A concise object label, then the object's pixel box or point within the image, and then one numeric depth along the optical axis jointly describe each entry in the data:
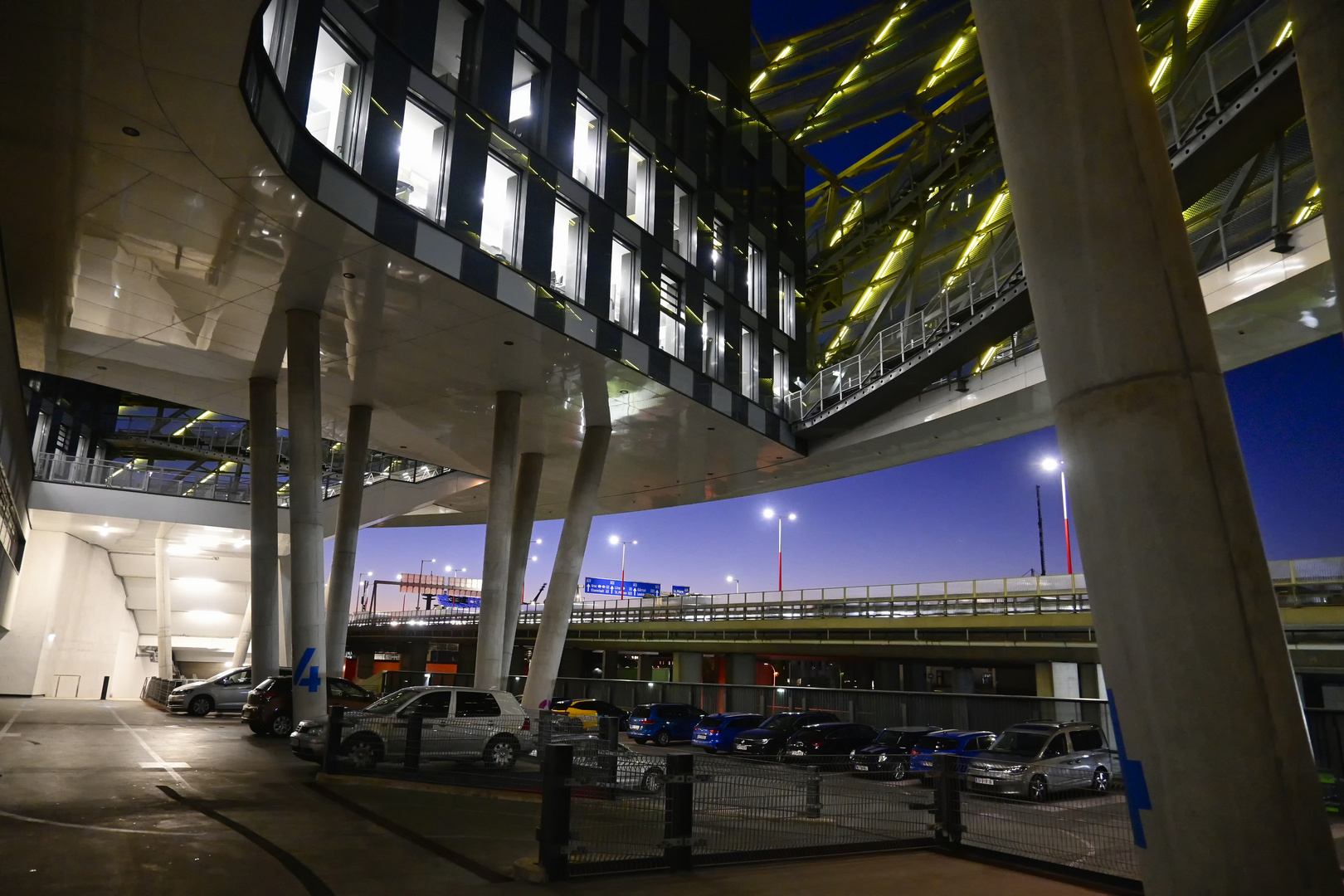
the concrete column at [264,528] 26.33
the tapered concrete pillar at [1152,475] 4.43
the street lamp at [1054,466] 43.01
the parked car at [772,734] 25.80
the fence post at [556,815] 8.18
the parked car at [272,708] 23.72
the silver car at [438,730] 15.32
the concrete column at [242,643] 55.00
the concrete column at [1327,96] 8.13
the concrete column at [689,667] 57.98
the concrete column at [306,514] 22.05
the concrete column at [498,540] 27.81
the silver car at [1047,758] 15.98
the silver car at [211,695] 31.47
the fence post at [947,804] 10.75
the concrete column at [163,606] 49.51
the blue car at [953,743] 21.66
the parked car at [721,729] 27.91
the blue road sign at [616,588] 85.69
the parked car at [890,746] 22.84
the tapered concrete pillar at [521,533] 32.44
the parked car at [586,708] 31.00
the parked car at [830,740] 24.70
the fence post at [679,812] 8.95
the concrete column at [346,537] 29.28
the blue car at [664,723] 31.94
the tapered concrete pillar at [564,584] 29.41
